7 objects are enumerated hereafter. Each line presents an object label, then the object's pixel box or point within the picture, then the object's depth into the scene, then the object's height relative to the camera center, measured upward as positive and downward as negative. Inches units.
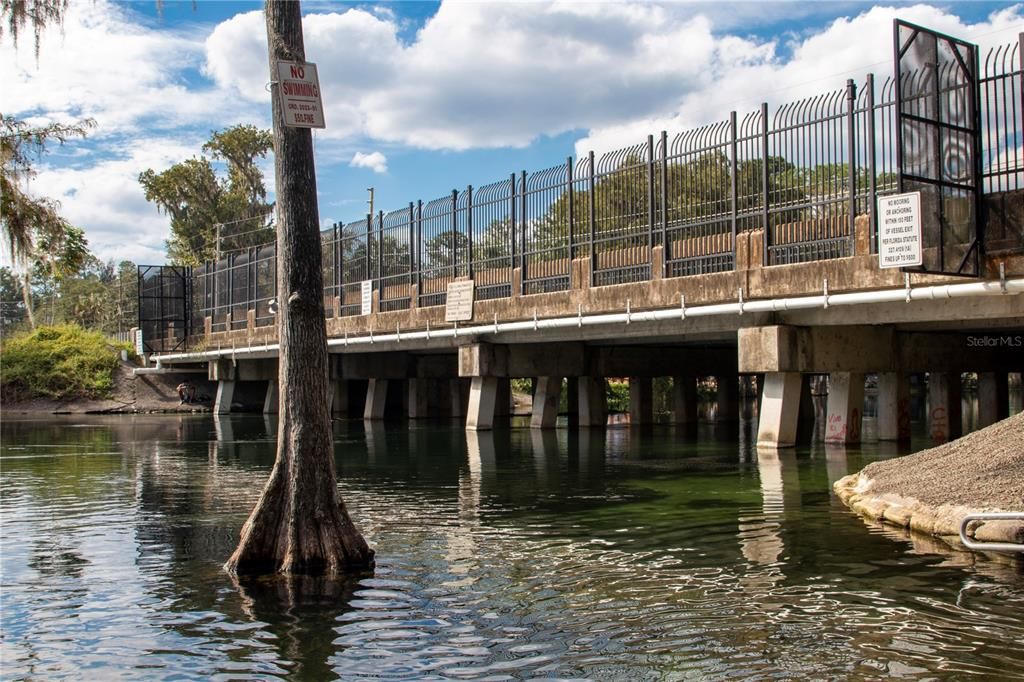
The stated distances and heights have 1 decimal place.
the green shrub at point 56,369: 2404.0 +55.0
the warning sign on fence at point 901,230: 736.3 +98.0
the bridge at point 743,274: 753.0 +100.3
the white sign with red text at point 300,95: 430.0 +111.8
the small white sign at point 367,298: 1584.6 +127.0
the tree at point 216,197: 3398.1 +595.4
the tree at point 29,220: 670.5 +107.9
